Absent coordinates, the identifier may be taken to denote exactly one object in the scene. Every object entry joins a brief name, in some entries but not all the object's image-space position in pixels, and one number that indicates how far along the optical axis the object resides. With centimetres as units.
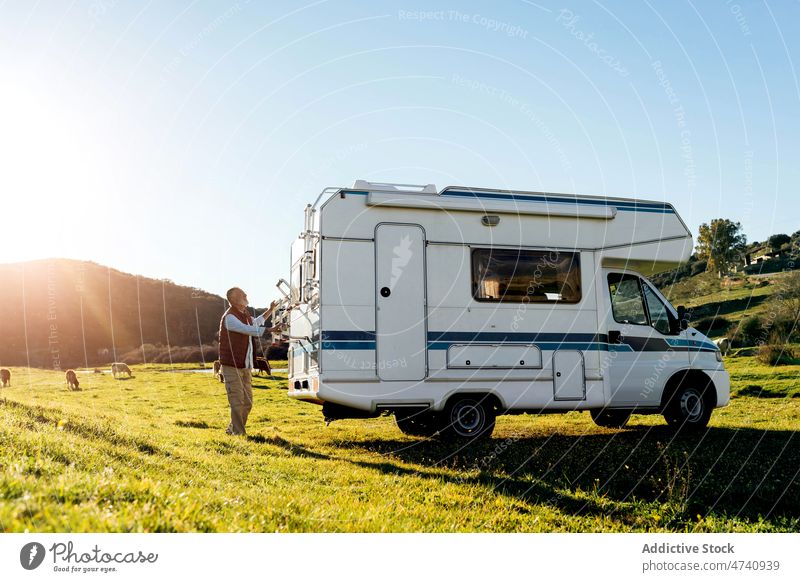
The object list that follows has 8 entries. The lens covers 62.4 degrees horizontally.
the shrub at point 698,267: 8048
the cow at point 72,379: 1895
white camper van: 848
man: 914
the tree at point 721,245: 6969
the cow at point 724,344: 2915
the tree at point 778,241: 7469
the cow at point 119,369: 2381
